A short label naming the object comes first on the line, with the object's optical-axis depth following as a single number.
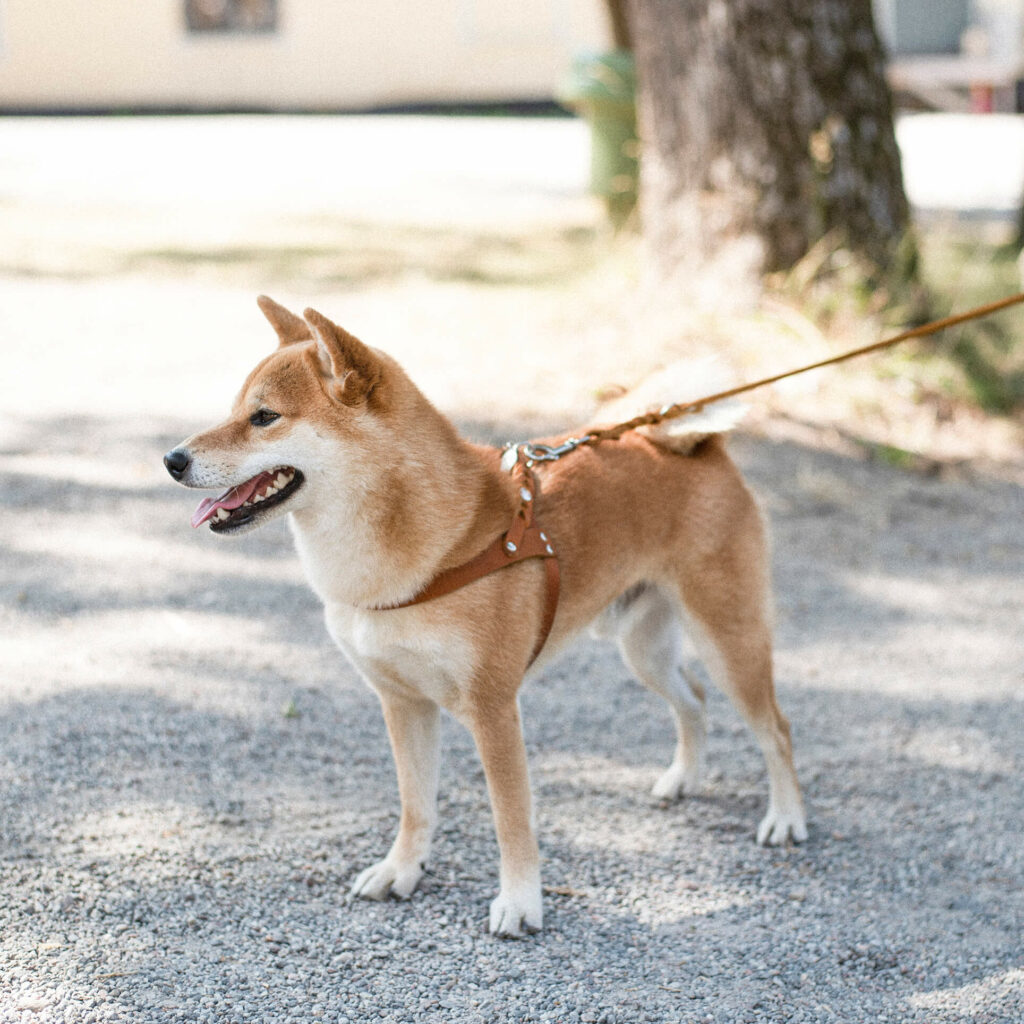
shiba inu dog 2.93
